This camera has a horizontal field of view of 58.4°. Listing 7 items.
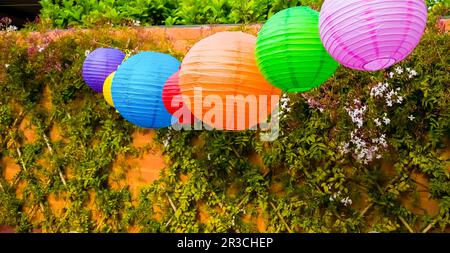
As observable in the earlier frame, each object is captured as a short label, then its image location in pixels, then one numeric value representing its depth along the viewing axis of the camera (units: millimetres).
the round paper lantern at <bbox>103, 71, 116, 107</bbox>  2902
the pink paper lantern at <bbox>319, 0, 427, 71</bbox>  1524
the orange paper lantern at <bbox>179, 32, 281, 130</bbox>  2027
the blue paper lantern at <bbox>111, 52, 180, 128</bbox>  2432
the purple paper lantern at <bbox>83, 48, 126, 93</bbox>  3270
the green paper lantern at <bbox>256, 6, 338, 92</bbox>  1891
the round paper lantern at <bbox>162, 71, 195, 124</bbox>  2334
